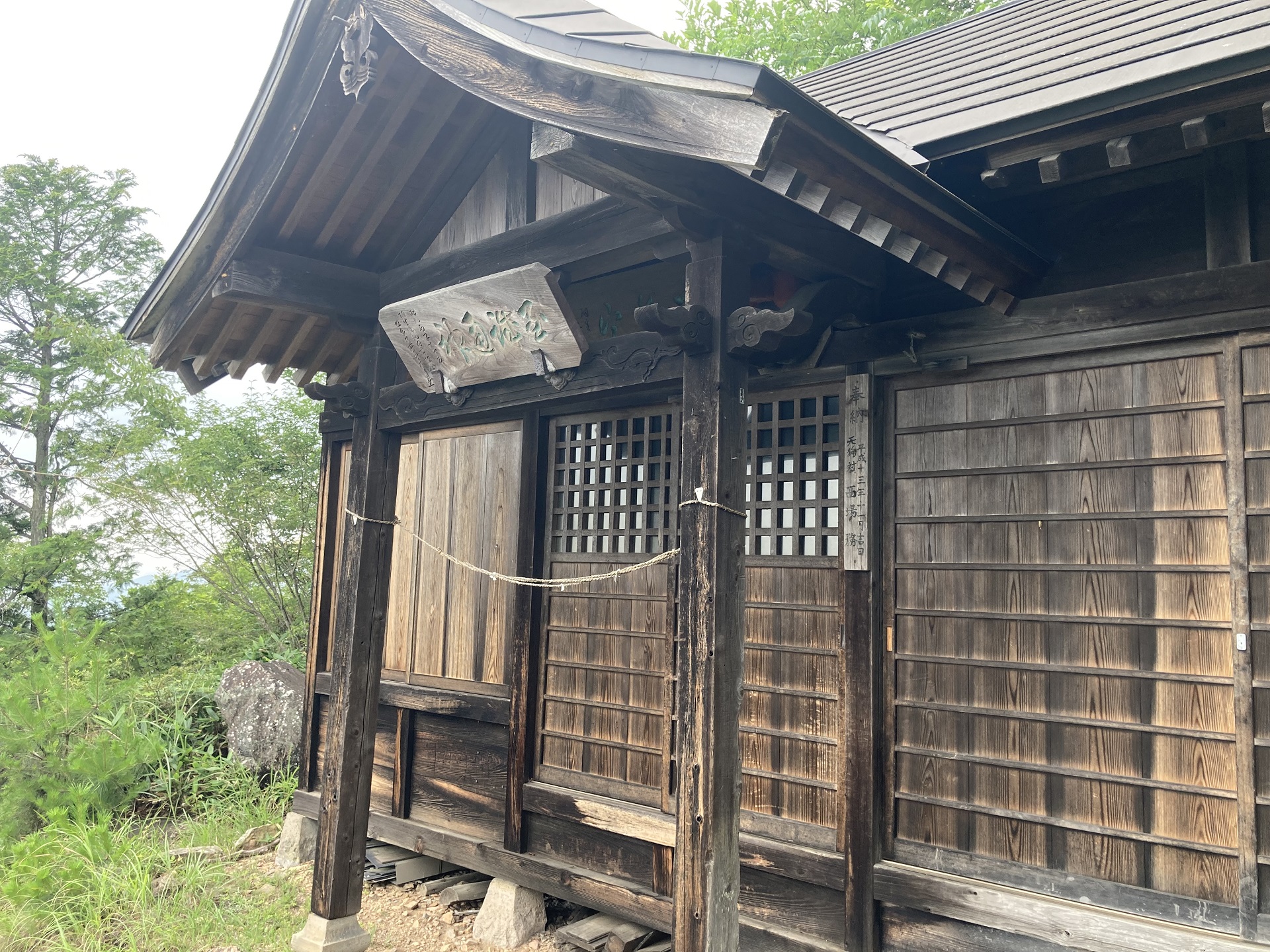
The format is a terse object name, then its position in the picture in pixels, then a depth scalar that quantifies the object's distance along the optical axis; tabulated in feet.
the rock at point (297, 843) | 24.45
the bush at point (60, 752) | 23.58
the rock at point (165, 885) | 19.54
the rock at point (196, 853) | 22.99
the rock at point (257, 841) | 24.86
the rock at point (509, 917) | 18.44
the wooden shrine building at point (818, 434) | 10.95
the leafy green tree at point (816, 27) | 52.47
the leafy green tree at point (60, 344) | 54.95
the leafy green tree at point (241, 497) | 48.32
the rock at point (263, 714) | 29.68
